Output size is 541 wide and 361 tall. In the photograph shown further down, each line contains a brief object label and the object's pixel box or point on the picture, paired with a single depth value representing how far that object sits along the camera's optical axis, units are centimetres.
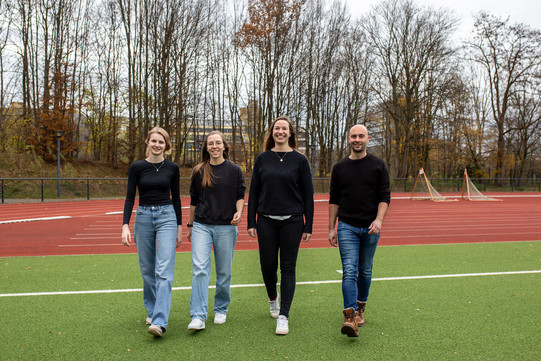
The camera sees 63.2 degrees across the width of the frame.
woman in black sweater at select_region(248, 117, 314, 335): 385
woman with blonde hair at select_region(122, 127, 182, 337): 382
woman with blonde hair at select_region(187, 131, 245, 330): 391
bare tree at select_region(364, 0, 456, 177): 3466
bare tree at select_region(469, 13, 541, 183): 3722
